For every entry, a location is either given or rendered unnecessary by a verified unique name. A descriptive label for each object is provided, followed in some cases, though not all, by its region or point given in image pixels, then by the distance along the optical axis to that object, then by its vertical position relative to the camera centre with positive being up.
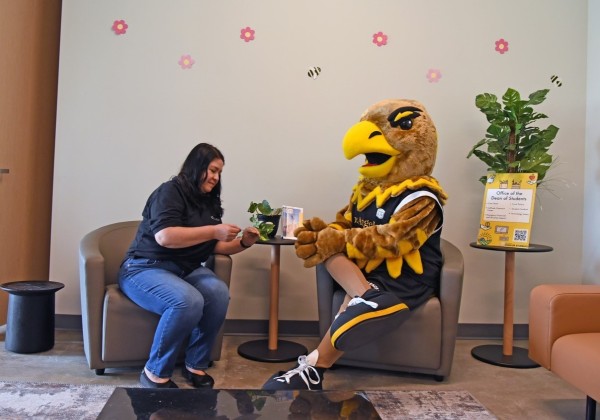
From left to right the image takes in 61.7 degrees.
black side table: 2.53 -0.57
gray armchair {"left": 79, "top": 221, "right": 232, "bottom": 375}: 2.21 -0.50
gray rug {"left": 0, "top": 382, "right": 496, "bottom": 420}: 1.85 -0.75
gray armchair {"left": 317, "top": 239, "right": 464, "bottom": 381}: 2.30 -0.54
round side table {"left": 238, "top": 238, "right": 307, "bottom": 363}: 2.65 -0.72
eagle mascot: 2.10 -0.08
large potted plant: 2.70 +0.50
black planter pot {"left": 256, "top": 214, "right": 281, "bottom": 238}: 2.66 -0.02
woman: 2.10 -0.26
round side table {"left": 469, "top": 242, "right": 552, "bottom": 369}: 2.68 -0.59
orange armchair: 1.78 -0.39
